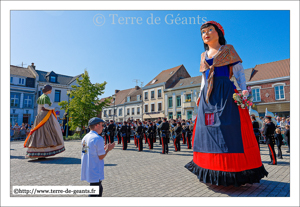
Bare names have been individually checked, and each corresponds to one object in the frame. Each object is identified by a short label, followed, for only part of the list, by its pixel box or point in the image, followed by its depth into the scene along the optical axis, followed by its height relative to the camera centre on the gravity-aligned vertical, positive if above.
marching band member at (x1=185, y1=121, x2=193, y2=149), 11.64 -1.37
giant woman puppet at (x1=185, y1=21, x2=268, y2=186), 3.65 -0.34
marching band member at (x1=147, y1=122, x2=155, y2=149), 11.51 -1.50
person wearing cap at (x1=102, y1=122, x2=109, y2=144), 14.54 -1.82
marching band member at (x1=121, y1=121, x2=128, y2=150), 11.20 -1.42
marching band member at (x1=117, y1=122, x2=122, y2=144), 14.12 -1.86
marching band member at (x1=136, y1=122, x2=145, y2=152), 10.61 -1.40
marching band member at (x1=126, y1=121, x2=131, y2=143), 12.24 -1.31
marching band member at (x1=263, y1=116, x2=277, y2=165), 6.29 -0.84
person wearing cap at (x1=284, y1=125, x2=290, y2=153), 9.10 -1.09
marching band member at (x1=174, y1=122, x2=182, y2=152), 10.44 -1.43
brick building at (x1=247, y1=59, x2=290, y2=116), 20.95 +2.87
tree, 19.59 +0.94
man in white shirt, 2.73 -0.71
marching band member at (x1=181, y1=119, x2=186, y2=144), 13.81 -1.55
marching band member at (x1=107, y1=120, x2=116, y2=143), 13.69 -1.31
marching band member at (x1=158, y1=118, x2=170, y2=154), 9.53 -1.22
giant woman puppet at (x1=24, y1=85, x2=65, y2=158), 7.19 -0.89
